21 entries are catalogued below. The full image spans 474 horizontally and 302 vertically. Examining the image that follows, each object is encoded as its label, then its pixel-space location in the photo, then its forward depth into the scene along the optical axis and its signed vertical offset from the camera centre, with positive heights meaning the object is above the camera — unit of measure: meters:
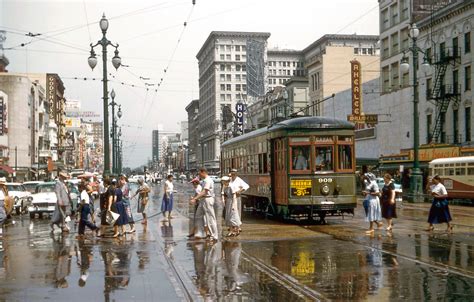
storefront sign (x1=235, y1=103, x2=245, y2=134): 89.19 +7.85
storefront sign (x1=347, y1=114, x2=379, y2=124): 56.38 +4.46
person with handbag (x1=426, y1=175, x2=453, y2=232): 18.69 -1.11
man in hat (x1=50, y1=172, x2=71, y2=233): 19.22 -0.84
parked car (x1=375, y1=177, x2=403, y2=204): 38.21 -1.58
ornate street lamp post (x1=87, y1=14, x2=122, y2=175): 26.84 +4.53
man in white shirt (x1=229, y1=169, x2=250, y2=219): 17.89 -0.37
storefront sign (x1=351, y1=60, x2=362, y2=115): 61.19 +7.76
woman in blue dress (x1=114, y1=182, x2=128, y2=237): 18.53 -1.10
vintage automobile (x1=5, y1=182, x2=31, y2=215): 30.90 -1.04
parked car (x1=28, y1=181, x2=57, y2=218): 27.61 -1.24
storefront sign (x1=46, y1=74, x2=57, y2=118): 98.06 +12.44
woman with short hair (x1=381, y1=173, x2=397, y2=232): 19.08 -0.92
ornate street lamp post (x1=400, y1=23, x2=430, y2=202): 34.09 +0.02
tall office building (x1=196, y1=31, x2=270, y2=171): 151.25 +23.12
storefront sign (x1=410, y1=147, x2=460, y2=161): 42.84 +1.12
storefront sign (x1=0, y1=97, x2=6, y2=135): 66.69 +5.71
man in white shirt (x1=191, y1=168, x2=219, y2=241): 16.83 -0.80
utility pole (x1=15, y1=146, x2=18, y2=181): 69.78 +1.61
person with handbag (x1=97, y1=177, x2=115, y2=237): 18.52 -0.85
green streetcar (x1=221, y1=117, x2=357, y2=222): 20.84 +0.13
